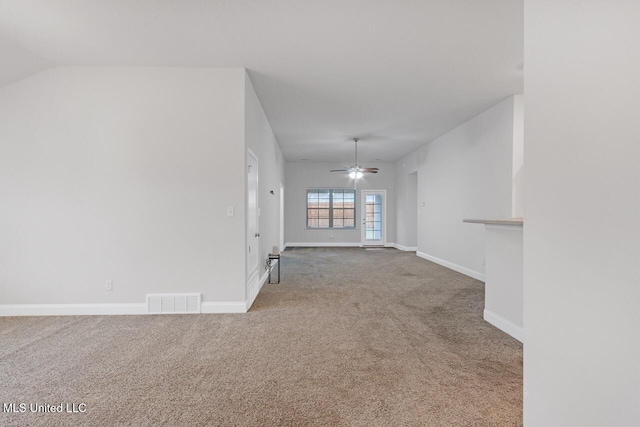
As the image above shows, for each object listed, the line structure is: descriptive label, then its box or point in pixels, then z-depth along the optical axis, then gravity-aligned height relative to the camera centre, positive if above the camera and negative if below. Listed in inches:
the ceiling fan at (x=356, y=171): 326.8 +40.3
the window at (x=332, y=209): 450.6 +2.5
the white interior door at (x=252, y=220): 166.2 -5.3
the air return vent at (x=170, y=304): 151.6 -42.8
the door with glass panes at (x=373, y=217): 451.8 -8.3
